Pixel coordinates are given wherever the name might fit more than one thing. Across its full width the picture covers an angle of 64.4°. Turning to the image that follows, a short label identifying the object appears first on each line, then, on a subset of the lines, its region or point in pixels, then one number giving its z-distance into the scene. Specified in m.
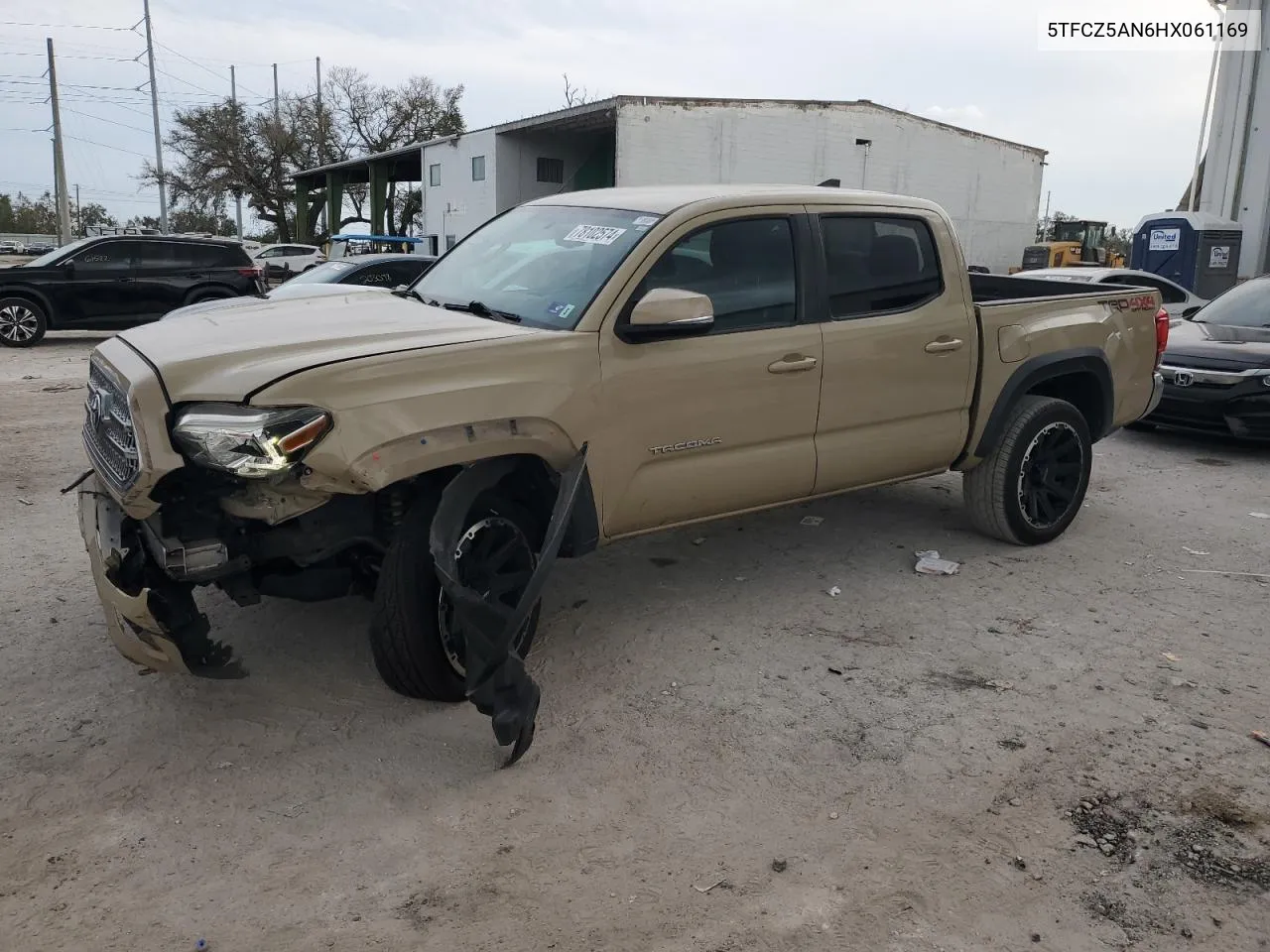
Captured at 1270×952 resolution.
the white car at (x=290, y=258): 31.80
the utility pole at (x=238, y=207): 50.87
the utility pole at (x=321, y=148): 49.53
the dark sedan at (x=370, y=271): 12.19
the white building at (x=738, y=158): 27.73
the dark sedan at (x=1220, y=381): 7.92
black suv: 14.25
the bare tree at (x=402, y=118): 50.72
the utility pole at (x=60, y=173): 39.28
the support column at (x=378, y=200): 40.16
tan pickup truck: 3.20
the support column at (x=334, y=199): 43.69
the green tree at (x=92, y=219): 88.59
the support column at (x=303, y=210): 48.06
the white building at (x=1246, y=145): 18.83
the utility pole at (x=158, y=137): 47.79
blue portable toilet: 17.50
